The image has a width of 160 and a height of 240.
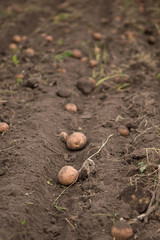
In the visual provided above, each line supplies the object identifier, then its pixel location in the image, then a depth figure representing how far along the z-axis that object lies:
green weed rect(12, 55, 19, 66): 3.98
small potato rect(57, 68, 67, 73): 3.95
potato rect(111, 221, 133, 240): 1.85
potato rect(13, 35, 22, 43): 4.61
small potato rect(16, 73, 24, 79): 3.69
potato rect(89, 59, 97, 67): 4.27
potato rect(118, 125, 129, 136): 2.88
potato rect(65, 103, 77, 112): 3.31
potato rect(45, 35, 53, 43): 4.63
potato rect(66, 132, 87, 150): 2.70
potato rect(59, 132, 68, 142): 2.82
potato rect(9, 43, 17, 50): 4.39
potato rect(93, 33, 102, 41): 4.89
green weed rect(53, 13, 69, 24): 5.37
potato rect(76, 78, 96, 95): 3.73
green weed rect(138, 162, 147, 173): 2.29
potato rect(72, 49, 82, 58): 4.36
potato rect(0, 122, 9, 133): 2.76
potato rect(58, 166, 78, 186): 2.35
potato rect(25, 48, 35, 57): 4.16
